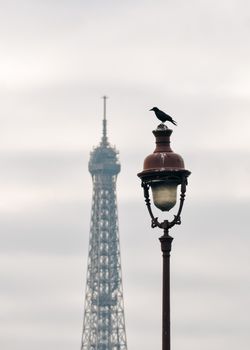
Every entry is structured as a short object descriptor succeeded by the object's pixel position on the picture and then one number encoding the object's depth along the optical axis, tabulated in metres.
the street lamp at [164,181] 38.84
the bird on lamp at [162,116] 42.69
